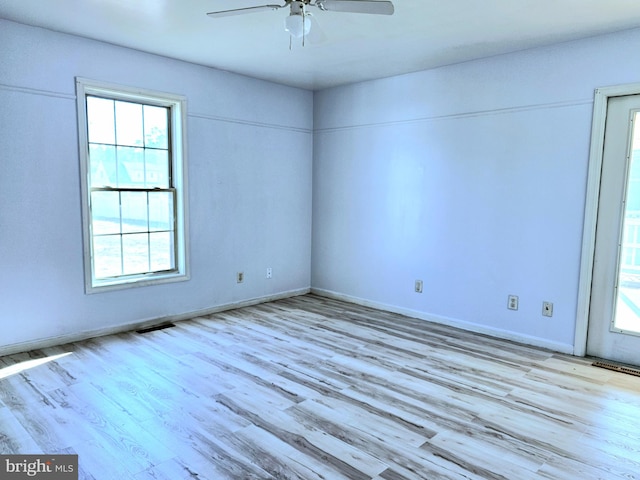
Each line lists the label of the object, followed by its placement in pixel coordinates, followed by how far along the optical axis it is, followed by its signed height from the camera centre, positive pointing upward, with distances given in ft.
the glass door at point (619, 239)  10.94 -0.89
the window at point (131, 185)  12.56 +0.26
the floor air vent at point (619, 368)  10.69 -4.12
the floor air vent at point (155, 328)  13.54 -4.28
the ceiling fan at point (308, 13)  7.66 +3.43
